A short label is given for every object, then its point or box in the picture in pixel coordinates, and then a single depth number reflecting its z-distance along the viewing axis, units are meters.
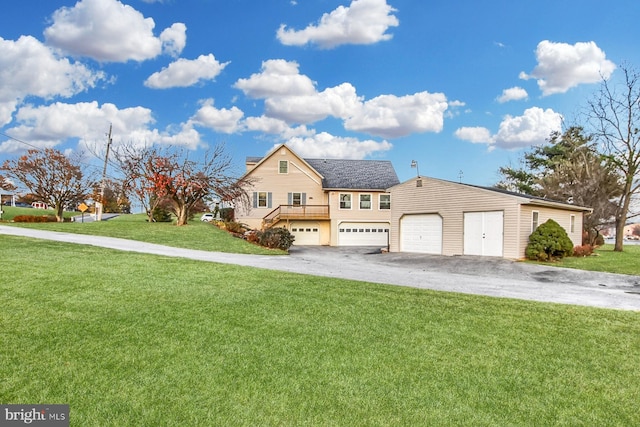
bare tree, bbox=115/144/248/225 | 24.86
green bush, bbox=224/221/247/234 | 27.69
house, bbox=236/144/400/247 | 31.14
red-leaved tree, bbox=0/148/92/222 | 32.06
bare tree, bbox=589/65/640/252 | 25.48
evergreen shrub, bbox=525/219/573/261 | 17.84
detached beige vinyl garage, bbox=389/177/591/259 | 18.53
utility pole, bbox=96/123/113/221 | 28.49
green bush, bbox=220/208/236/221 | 32.28
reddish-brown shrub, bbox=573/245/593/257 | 20.38
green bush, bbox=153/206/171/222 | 29.92
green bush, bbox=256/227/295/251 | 21.67
